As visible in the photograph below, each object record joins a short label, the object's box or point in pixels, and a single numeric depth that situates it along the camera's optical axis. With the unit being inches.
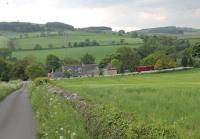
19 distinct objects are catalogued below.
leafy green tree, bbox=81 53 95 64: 6491.1
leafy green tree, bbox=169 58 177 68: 5483.3
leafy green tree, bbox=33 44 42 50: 7062.0
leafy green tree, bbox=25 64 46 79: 5925.2
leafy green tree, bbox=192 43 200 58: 5787.4
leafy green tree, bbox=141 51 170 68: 5502.0
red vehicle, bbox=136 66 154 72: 5815.0
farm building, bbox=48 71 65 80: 5721.5
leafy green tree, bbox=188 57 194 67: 5393.2
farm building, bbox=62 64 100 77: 5940.0
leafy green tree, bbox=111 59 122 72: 5964.6
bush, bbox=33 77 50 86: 2662.4
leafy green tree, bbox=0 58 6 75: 6323.8
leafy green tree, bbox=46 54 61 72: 6223.9
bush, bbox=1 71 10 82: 6145.7
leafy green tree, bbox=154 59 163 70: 5497.0
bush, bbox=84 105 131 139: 435.2
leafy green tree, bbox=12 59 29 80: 6277.1
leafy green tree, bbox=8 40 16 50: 7116.6
